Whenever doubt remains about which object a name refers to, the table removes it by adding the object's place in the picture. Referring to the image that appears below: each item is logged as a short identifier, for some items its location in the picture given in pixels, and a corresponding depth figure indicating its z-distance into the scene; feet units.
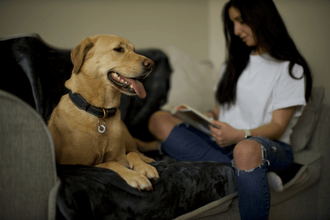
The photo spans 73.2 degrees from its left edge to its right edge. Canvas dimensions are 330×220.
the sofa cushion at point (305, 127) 4.84
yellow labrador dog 2.82
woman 3.28
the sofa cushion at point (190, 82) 5.68
